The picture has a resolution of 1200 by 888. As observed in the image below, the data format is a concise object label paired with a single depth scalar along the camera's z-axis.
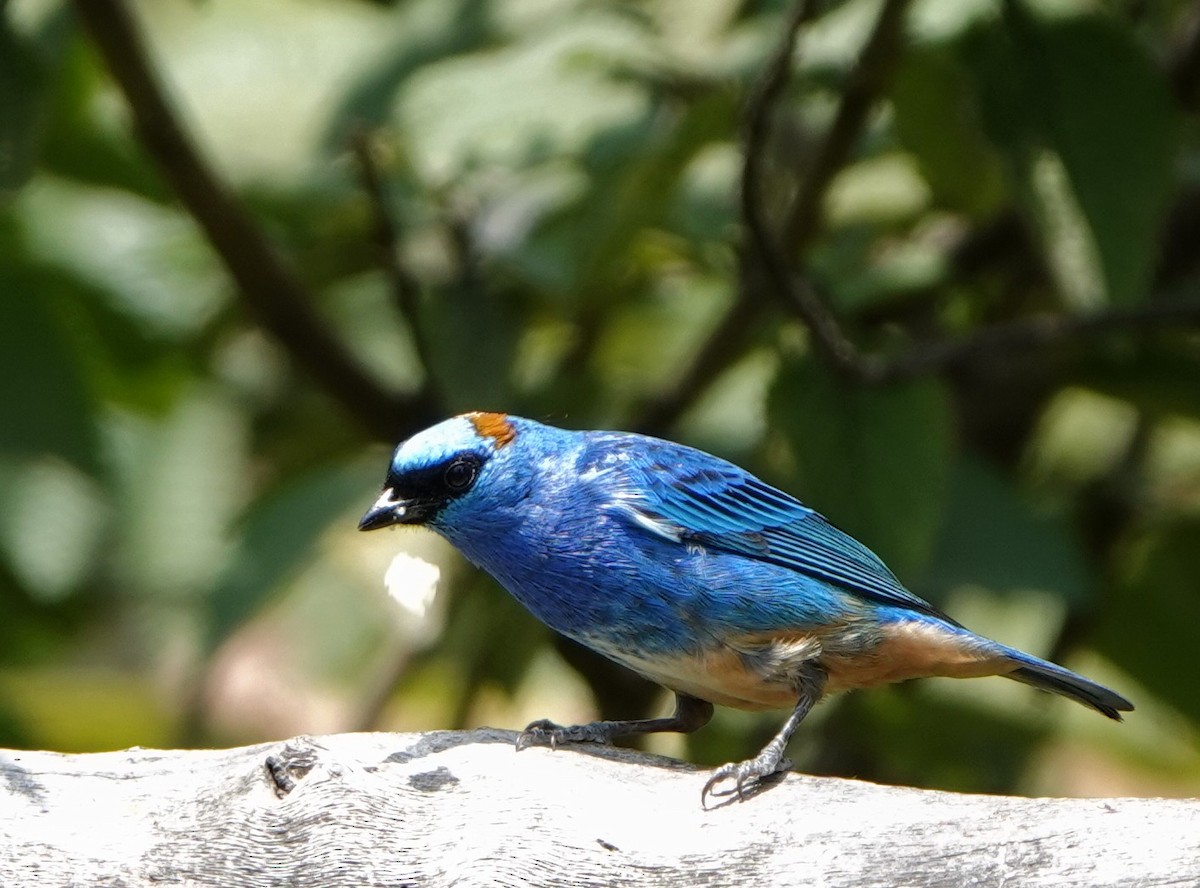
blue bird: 7.14
